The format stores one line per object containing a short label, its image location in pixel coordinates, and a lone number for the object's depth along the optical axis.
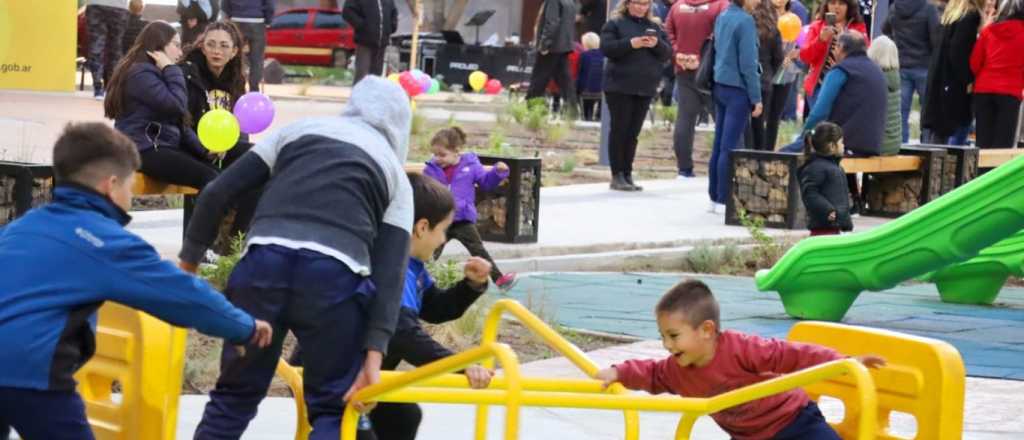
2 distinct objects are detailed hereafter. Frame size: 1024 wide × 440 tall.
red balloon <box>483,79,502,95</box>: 31.16
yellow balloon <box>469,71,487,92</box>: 28.34
